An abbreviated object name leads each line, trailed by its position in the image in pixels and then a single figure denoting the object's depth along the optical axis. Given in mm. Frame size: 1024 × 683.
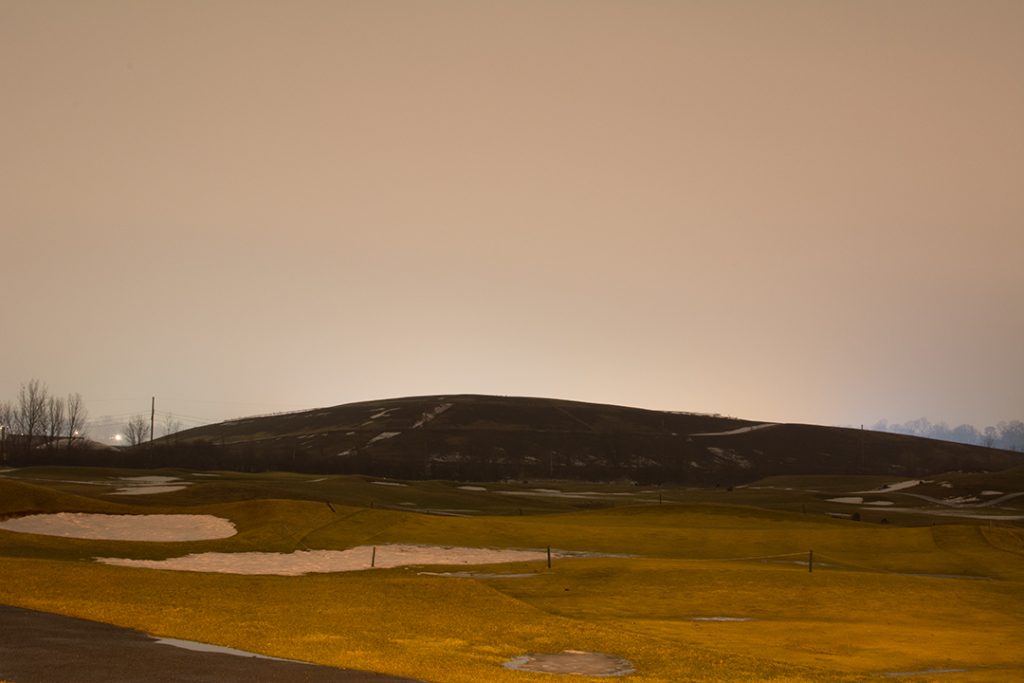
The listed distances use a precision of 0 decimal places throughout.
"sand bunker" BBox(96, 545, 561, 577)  49125
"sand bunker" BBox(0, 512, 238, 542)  57531
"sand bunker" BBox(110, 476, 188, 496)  87512
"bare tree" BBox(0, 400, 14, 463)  165125
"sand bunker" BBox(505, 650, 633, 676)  26406
